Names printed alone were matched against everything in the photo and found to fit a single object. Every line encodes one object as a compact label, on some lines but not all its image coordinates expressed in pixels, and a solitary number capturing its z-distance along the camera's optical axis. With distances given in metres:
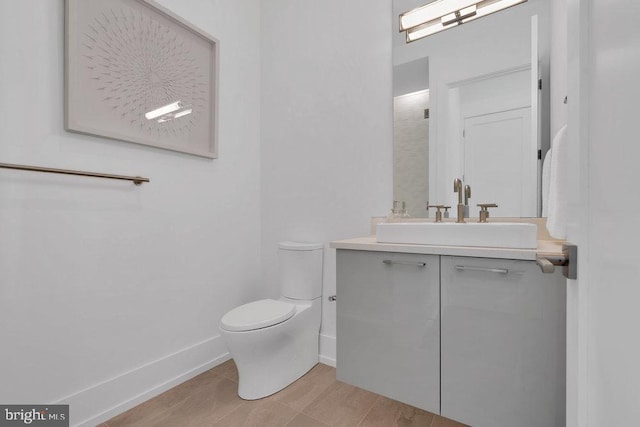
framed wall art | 1.36
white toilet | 1.51
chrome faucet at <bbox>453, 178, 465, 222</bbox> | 1.45
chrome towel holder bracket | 0.56
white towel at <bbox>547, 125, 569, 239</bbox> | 0.99
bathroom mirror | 1.43
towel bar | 1.15
